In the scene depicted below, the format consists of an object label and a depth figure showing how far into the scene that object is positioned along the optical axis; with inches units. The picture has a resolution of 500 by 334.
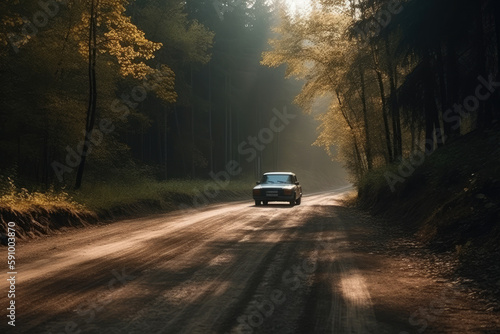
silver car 967.0
